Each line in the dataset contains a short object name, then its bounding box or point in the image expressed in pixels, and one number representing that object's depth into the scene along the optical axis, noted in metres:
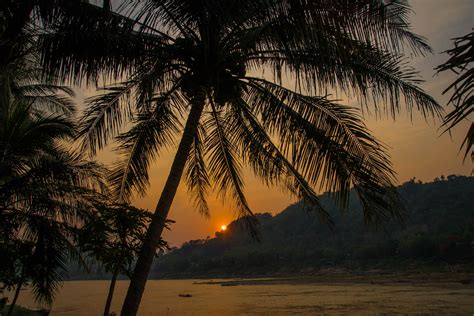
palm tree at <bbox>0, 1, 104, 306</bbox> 9.65
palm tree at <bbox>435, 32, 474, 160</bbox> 1.68
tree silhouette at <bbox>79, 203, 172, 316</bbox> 7.12
